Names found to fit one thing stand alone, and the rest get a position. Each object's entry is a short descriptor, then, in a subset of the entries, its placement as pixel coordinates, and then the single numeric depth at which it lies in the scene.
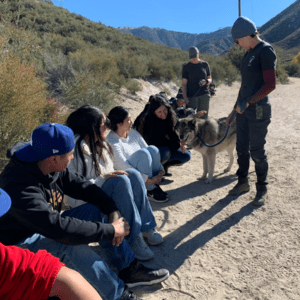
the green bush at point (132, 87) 11.08
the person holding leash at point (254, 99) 3.13
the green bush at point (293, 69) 22.97
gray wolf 4.37
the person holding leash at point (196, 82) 5.78
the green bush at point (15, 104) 3.88
